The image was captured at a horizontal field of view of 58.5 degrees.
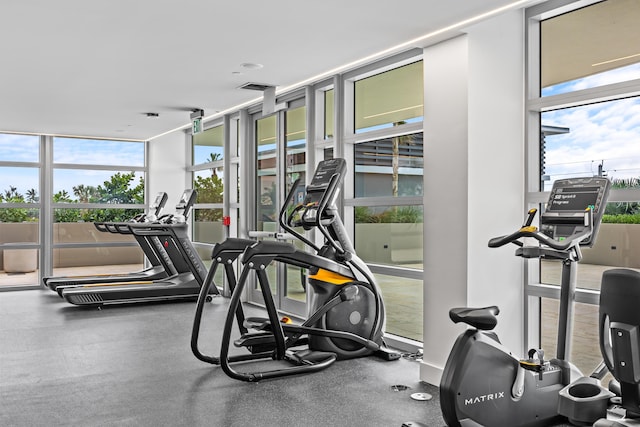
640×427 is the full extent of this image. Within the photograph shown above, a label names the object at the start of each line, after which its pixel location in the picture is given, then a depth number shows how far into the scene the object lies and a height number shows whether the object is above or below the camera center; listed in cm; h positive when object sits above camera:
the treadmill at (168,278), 725 -96
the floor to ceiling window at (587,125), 355 +57
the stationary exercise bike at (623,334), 266 -59
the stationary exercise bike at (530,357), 284 -76
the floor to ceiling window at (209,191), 875 +30
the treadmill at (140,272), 812 -91
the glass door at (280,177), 670 +40
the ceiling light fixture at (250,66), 511 +131
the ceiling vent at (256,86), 596 +131
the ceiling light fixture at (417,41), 354 +126
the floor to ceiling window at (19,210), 919 -2
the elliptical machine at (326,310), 443 -81
